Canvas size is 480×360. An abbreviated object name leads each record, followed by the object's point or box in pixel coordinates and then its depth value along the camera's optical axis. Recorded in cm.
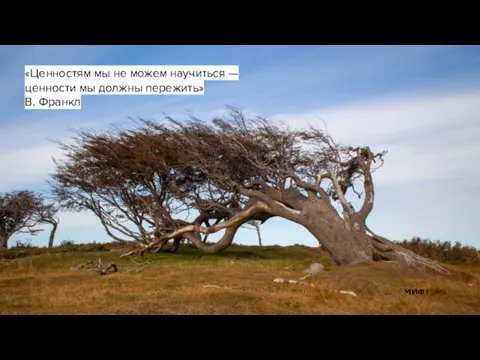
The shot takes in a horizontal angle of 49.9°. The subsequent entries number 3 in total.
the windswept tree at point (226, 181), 1809
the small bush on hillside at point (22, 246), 3225
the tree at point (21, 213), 3469
